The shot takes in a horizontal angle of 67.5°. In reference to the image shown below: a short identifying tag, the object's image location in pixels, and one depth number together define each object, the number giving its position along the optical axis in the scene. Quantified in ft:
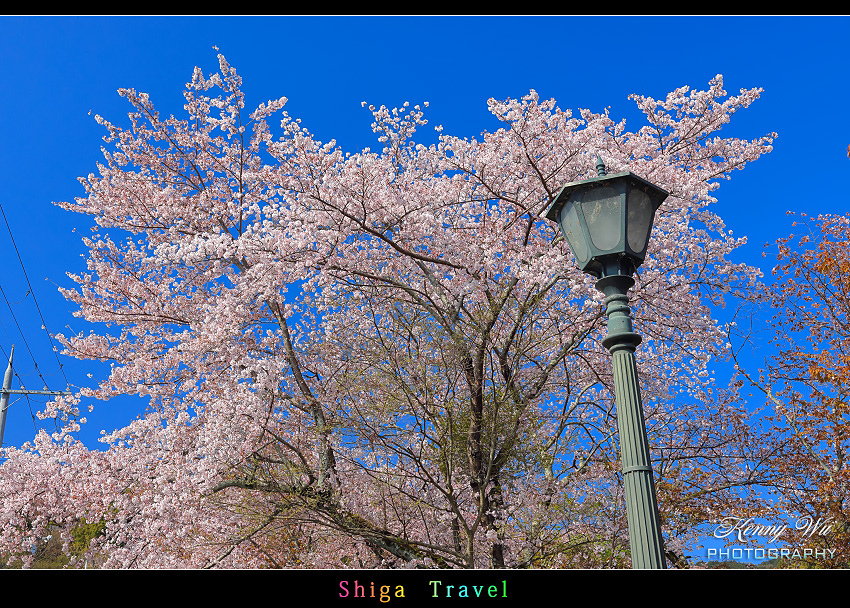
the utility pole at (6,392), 48.92
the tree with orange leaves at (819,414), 32.65
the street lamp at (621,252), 11.55
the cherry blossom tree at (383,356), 25.61
